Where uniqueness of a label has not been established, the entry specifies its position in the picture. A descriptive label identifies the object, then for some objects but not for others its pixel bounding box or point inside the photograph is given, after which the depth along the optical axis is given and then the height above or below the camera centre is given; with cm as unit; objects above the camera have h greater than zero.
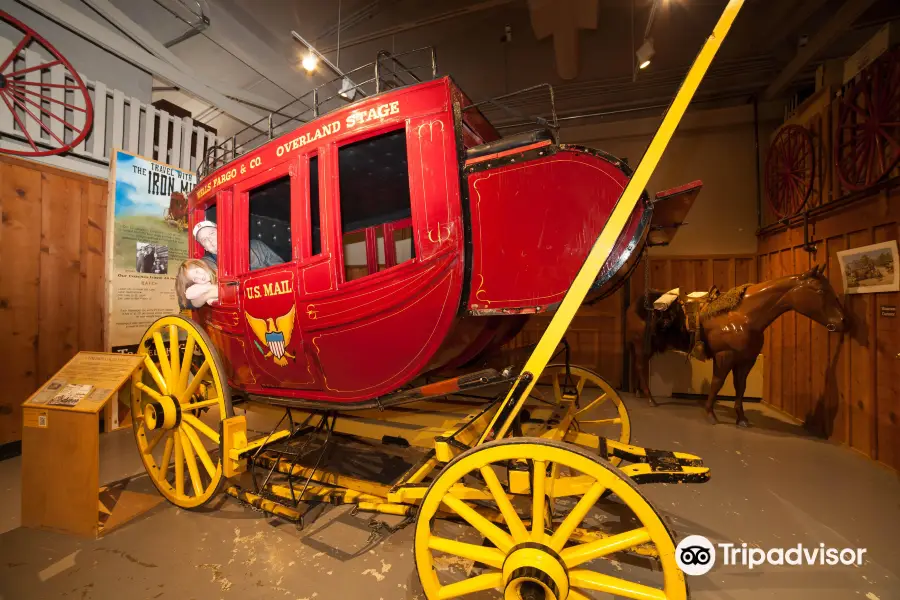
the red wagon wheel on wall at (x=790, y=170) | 366 +135
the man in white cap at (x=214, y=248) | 255 +44
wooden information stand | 194 -74
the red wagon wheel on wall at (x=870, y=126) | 266 +133
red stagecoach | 135 -7
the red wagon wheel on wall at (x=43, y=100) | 299 +178
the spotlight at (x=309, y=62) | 302 +198
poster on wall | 358 +69
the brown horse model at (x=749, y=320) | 309 -17
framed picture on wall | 266 +24
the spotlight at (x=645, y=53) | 291 +196
